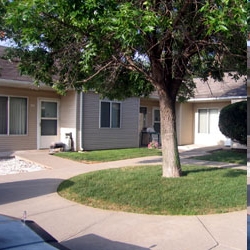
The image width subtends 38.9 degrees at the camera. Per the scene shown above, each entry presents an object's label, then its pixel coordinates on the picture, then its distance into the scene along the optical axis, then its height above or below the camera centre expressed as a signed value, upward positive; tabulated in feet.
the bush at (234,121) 42.88 +0.21
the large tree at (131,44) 15.01 +4.30
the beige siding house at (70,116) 41.78 +0.64
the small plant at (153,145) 50.47 -3.31
